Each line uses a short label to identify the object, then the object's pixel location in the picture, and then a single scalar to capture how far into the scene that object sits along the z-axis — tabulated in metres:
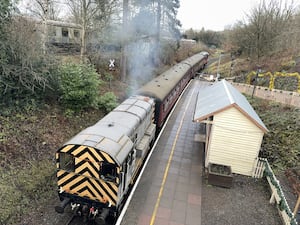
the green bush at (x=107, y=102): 15.70
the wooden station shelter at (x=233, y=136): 10.88
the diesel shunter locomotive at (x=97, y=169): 7.06
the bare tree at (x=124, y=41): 20.81
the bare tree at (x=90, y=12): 17.92
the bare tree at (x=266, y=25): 29.58
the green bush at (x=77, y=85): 13.12
